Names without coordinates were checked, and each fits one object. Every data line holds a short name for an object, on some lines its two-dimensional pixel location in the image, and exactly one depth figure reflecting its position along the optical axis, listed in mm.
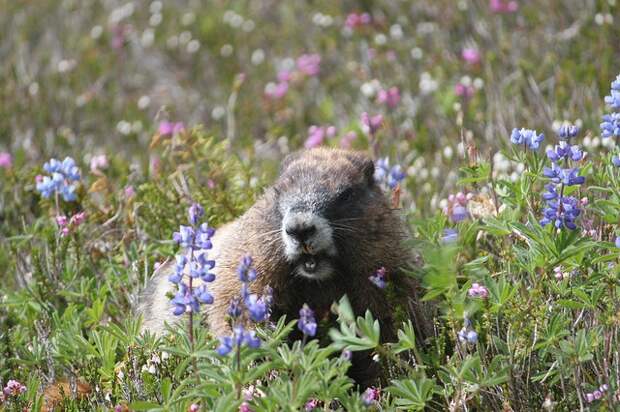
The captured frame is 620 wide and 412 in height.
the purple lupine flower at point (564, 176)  6551
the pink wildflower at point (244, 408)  6152
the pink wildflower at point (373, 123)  10698
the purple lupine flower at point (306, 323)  5766
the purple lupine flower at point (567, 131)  6836
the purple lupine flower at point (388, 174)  10016
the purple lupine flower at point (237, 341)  5496
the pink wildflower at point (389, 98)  14281
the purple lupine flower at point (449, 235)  7143
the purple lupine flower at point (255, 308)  5785
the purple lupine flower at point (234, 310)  5656
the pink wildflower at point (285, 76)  16875
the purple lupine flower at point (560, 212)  6512
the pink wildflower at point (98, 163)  11797
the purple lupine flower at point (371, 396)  5667
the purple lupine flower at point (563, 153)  6676
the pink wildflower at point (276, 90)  16484
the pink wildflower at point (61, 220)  9281
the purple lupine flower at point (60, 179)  9633
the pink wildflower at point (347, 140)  13340
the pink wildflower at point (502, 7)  16266
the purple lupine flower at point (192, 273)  5937
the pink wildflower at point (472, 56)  15180
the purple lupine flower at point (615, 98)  6969
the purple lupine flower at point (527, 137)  7074
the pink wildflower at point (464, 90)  13461
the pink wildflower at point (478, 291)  7026
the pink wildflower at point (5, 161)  13103
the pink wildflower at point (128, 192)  10670
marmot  7820
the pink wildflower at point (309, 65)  16859
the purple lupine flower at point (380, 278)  7148
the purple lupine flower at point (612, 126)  6984
